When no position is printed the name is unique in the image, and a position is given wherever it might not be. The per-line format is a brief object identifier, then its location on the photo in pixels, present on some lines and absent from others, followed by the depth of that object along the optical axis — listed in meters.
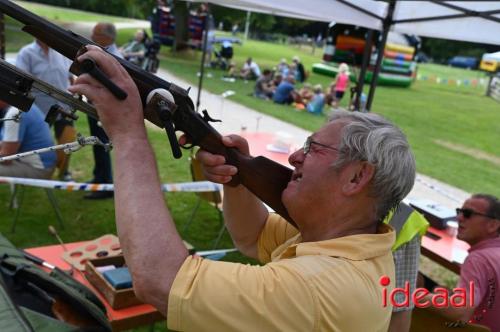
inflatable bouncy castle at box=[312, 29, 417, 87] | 26.52
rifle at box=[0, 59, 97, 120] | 1.41
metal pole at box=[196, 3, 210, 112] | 7.29
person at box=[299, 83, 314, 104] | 16.62
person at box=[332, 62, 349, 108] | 17.36
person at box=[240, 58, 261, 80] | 21.47
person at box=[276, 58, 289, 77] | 19.96
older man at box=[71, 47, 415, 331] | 1.21
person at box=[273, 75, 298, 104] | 16.50
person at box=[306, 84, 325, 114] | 15.54
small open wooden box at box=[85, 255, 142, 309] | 2.53
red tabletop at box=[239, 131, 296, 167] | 5.53
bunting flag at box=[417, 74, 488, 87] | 35.81
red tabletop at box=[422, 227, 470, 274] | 3.72
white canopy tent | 4.35
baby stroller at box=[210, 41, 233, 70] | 24.35
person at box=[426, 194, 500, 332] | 2.64
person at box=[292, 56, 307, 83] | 23.20
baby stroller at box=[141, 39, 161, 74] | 18.48
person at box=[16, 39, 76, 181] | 5.92
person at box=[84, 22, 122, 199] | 6.18
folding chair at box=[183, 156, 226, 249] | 5.09
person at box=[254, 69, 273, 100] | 17.19
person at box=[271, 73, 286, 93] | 17.94
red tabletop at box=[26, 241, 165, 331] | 2.50
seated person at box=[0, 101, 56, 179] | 4.54
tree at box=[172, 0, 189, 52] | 27.61
